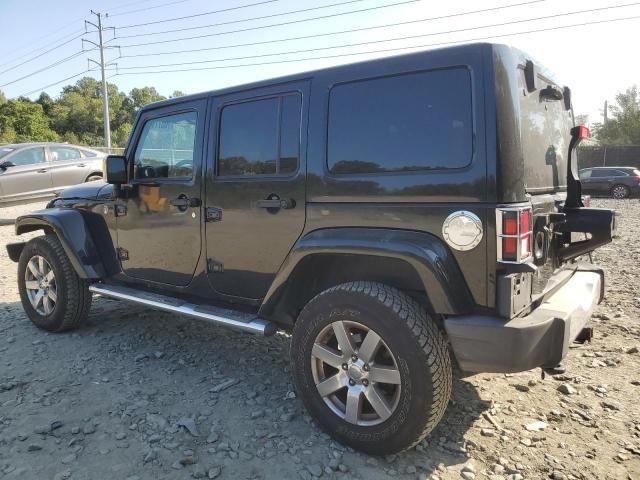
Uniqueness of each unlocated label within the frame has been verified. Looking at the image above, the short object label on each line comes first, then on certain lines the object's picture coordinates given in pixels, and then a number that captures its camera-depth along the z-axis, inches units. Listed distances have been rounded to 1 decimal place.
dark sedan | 757.3
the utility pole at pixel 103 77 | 1296.8
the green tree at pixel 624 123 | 1446.9
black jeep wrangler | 92.4
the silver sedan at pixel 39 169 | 420.5
